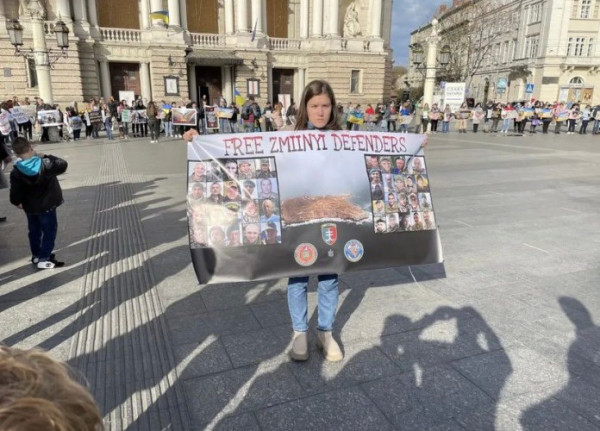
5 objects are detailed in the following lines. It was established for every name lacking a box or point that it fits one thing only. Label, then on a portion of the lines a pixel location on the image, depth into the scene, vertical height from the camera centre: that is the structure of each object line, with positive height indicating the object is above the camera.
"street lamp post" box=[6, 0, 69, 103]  17.27 +2.44
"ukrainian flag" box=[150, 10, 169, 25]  31.73 +6.15
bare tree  39.25 +7.14
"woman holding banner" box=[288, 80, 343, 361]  3.14 -1.26
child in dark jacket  4.78 -0.97
